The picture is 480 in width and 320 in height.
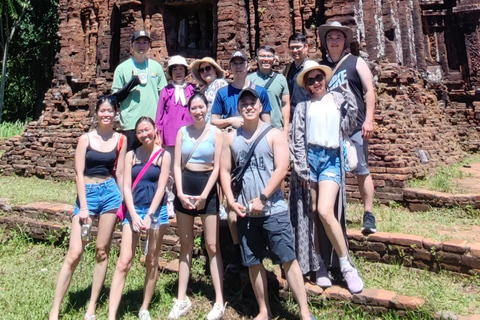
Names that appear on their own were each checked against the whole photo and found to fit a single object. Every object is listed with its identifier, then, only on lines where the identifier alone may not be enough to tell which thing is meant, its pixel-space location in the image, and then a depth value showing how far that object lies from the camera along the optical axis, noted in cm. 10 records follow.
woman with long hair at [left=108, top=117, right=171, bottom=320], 336
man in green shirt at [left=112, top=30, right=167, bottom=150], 477
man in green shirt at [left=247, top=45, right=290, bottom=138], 429
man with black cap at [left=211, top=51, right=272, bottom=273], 392
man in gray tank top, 319
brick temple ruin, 773
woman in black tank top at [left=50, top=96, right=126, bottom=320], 342
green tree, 1849
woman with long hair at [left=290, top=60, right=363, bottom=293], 349
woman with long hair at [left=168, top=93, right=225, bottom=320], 344
